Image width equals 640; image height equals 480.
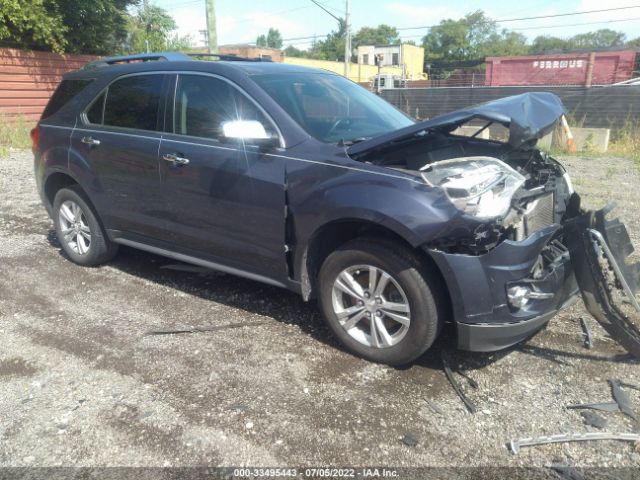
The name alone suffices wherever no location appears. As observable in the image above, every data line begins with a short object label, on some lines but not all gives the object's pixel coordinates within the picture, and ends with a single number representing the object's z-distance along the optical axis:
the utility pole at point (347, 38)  36.44
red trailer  30.39
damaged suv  2.95
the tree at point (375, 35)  104.96
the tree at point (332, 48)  99.01
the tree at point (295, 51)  108.59
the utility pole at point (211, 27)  14.12
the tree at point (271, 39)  130.02
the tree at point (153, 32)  21.14
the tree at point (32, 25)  14.51
